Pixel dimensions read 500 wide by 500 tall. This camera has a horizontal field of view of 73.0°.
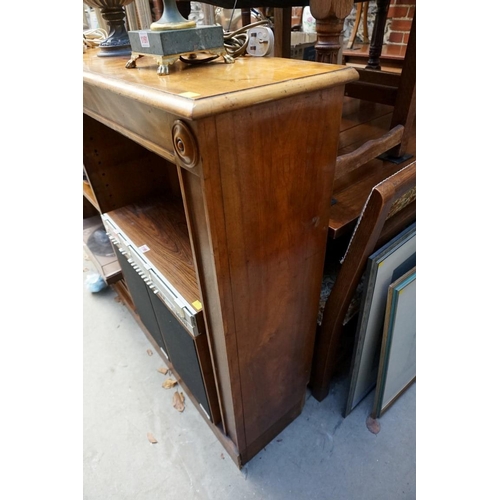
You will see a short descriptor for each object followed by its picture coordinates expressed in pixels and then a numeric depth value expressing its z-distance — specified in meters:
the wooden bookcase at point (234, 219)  0.51
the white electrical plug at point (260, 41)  0.73
